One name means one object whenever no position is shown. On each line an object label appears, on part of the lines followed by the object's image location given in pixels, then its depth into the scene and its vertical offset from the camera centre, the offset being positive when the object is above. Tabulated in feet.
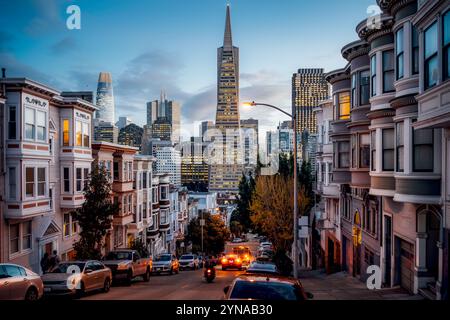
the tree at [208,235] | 269.44 -39.28
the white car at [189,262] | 143.64 -28.27
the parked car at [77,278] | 56.75 -13.58
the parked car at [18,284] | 42.83 -10.65
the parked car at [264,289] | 34.14 -8.69
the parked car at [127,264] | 78.64 -16.42
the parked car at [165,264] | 113.51 -22.99
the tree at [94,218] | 95.20 -10.47
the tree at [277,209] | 134.82 -12.80
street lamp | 78.70 -4.30
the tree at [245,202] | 176.53 -14.20
